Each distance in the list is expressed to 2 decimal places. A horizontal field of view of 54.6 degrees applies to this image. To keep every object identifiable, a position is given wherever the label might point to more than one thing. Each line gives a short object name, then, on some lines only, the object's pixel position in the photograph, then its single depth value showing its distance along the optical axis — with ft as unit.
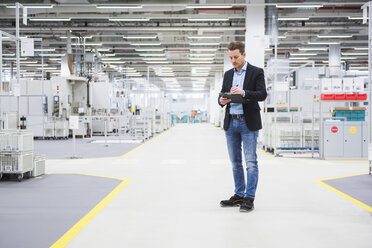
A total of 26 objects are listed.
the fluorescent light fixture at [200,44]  69.72
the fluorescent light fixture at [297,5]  39.38
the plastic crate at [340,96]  31.08
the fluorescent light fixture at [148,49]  71.51
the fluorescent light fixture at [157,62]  90.99
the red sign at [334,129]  28.27
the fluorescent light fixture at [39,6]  39.43
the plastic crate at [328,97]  30.73
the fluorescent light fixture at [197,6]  39.65
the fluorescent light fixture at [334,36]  59.52
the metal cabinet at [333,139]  28.27
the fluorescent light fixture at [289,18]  47.46
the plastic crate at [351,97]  31.37
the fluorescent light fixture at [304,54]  79.25
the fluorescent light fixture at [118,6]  38.78
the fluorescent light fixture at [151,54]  77.88
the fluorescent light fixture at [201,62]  89.92
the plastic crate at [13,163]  18.76
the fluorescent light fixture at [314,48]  70.66
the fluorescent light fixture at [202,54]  77.27
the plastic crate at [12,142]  18.78
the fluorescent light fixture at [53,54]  76.65
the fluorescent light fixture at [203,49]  70.81
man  12.53
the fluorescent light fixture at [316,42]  62.67
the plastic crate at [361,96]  31.40
